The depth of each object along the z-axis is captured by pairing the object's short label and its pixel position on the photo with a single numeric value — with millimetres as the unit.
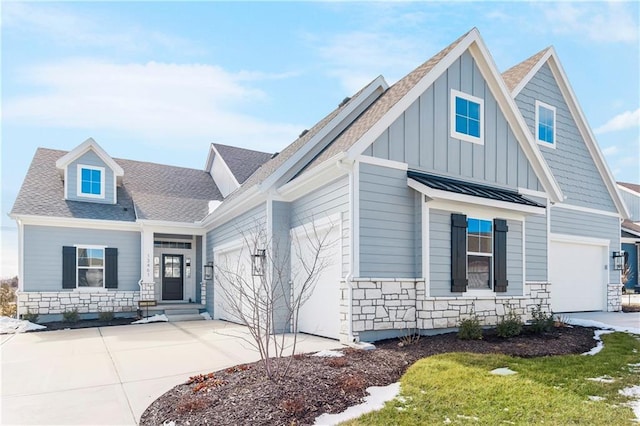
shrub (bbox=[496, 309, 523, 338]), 8021
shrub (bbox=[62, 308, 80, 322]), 12930
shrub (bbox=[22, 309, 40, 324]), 12539
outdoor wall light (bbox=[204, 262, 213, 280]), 14454
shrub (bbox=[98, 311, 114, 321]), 13273
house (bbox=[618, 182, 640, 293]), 18984
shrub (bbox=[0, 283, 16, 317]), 13735
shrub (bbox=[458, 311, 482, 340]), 7582
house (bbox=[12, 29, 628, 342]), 7812
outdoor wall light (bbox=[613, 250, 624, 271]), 13508
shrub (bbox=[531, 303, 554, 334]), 8555
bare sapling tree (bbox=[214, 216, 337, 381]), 8719
